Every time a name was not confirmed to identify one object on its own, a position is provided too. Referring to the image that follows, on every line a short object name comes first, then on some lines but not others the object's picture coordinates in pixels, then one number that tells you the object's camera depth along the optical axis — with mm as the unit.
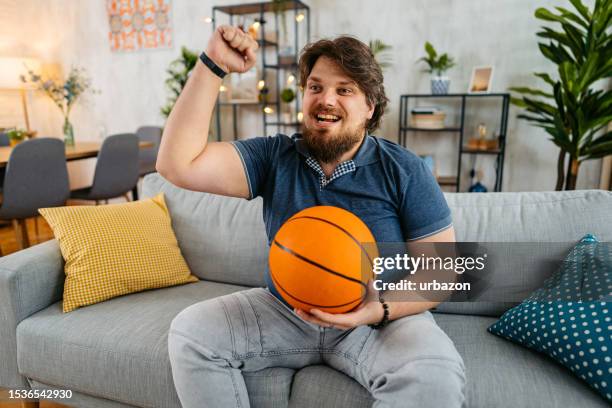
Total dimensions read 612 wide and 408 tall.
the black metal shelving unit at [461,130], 3629
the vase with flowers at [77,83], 5290
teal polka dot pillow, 1065
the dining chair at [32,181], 2705
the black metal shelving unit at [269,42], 4223
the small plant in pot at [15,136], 3422
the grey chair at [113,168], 3256
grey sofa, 1152
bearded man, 1088
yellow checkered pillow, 1556
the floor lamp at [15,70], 4828
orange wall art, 4895
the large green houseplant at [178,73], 4473
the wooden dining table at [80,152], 2934
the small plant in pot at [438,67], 3695
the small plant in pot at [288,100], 4242
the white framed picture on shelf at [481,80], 3705
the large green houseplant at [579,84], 2684
